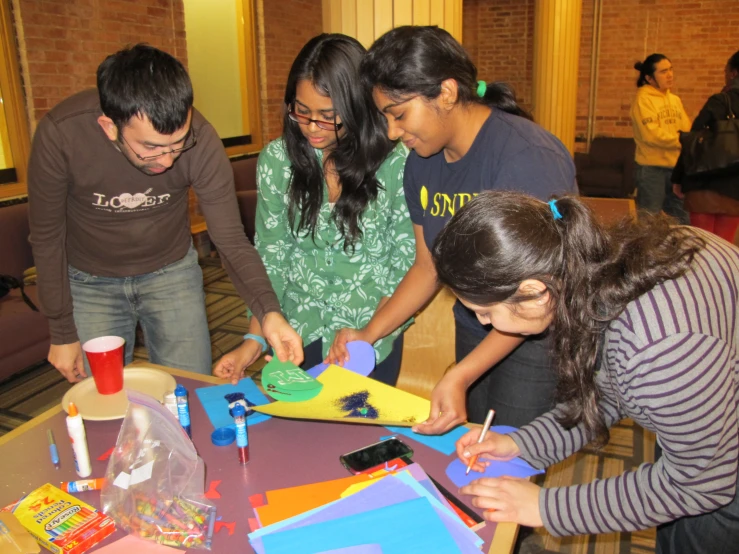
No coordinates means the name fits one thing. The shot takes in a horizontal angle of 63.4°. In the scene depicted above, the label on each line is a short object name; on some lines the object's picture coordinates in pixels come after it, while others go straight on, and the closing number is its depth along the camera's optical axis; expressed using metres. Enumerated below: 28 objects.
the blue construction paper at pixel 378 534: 0.94
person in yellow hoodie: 4.52
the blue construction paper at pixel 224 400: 1.31
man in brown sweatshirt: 1.45
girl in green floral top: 1.53
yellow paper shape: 1.25
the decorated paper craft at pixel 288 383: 1.34
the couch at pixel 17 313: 3.11
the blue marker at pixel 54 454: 1.17
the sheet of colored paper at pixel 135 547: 0.95
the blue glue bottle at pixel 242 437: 1.13
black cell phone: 1.14
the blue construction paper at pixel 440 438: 1.20
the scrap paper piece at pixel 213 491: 1.07
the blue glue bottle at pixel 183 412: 1.24
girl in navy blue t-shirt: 1.29
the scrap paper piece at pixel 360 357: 1.52
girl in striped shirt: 0.87
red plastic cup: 1.32
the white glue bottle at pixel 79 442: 1.11
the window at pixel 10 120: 3.80
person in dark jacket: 3.48
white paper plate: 1.31
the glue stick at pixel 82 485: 1.08
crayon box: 0.96
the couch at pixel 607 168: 7.03
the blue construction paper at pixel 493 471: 1.11
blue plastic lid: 1.21
